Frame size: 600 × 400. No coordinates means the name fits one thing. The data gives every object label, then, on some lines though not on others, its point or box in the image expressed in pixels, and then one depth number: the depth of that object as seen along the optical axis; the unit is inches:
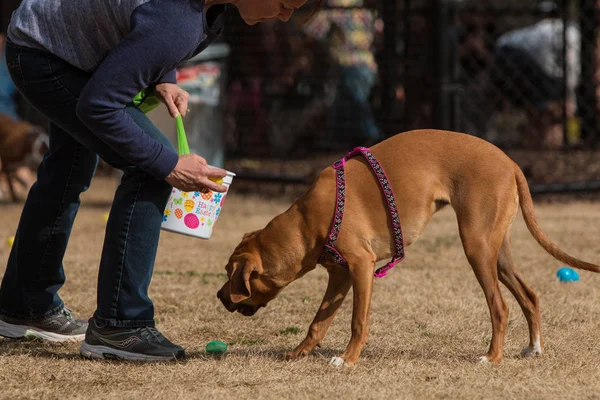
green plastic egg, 306.3
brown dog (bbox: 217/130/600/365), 286.2
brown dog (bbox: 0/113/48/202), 699.4
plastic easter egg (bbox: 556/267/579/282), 413.7
